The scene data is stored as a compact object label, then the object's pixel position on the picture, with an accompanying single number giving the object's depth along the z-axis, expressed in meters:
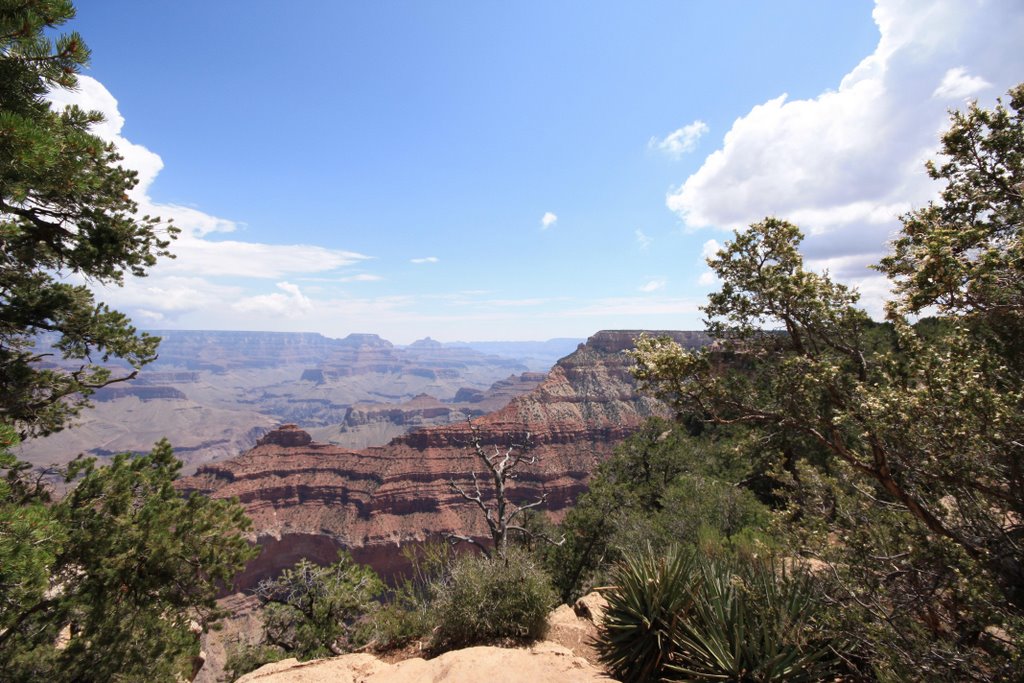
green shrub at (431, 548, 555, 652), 7.71
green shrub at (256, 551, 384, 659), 15.06
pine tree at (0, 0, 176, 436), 4.70
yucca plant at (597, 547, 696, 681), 6.32
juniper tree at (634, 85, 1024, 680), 4.91
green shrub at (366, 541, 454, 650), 8.48
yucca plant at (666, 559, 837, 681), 5.29
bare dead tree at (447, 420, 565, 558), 10.12
